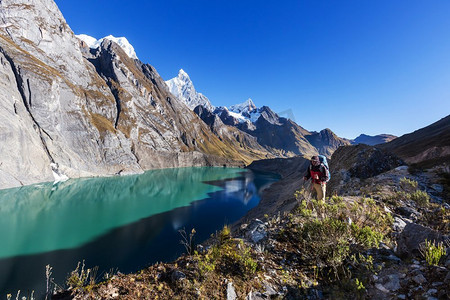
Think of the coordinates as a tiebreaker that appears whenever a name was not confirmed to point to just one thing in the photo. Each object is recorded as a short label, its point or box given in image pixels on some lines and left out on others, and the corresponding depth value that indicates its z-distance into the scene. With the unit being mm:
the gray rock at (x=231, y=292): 4493
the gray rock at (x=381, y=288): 3688
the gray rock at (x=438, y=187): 13048
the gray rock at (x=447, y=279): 3119
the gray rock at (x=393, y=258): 4871
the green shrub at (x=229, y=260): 5062
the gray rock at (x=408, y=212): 8570
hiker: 10277
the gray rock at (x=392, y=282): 3674
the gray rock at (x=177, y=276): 4863
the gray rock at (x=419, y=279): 3488
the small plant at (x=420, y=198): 9402
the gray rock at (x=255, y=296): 4509
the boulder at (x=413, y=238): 4766
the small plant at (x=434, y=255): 3805
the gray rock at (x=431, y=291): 3143
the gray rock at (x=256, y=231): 6756
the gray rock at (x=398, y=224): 7138
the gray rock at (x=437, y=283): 3237
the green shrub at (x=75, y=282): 4969
